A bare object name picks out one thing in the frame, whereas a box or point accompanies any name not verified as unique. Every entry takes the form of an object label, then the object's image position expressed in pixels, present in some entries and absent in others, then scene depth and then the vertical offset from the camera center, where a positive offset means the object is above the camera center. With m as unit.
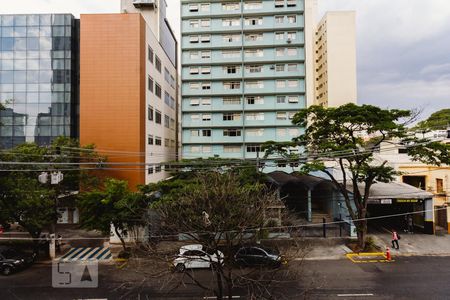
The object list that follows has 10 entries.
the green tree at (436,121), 16.58 +2.02
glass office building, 35.88 +10.15
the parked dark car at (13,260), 17.08 -6.18
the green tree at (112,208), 18.66 -3.30
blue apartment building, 36.59 +10.70
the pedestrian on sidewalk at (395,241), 20.54 -6.21
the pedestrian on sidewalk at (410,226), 24.76 -6.12
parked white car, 11.14 -4.83
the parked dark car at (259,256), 15.75 -5.68
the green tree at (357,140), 18.67 +1.05
